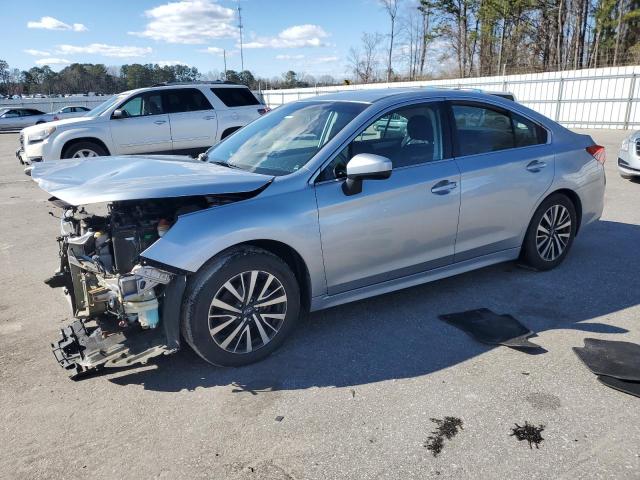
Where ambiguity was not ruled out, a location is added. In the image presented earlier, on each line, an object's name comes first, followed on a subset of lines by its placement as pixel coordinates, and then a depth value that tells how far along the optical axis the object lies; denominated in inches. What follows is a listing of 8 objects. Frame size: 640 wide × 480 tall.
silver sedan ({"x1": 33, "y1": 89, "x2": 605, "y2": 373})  126.3
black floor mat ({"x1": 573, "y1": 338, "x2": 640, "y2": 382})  128.3
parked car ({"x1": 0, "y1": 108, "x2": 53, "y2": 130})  1186.6
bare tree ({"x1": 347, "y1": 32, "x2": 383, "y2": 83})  1983.3
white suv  419.8
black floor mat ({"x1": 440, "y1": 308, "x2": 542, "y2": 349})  146.1
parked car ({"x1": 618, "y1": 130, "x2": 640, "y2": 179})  367.9
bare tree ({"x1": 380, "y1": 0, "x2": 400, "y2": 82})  1982.0
